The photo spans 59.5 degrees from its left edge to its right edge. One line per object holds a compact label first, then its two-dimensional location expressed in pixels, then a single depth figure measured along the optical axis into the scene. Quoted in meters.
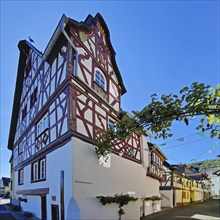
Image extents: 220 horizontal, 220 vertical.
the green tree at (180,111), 3.35
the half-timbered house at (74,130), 6.96
